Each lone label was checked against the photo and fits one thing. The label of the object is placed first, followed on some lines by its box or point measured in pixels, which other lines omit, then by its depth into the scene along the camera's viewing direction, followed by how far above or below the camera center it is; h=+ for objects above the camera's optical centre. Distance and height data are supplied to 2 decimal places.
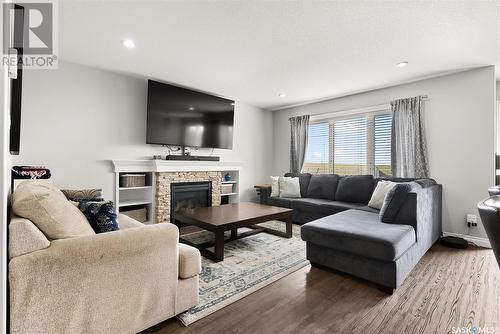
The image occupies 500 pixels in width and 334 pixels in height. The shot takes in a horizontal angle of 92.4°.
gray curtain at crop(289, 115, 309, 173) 5.12 +0.68
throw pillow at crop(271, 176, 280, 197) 4.57 -0.29
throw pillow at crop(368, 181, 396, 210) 3.32 -0.29
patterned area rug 1.84 -0.97
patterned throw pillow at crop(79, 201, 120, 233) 1.66 -0.32
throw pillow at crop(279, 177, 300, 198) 4.50 -0.29
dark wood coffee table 2.54 -0.55
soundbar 3.88 +0.23
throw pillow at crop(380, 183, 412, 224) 2.45 -0.29
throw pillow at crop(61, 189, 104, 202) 2.71 -0.29
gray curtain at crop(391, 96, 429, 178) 3.62 +0.52
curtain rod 4.05 +1.15
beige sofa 1.13 -0.60
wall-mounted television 3.72 +0.91
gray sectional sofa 2.00 -0.60
